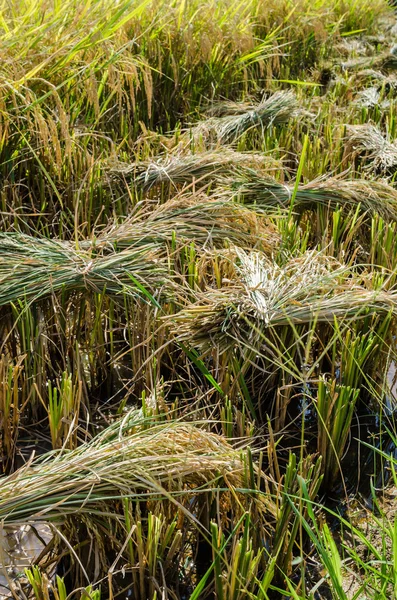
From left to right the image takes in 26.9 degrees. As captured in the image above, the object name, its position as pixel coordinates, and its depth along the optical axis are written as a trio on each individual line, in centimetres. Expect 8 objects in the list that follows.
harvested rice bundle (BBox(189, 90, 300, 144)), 345
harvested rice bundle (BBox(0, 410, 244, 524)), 156
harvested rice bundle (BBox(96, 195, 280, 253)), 242
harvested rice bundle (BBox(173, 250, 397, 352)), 203
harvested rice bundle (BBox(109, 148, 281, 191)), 287
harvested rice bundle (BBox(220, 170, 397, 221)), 284
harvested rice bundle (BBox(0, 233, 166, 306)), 220
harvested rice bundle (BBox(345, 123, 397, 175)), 341
